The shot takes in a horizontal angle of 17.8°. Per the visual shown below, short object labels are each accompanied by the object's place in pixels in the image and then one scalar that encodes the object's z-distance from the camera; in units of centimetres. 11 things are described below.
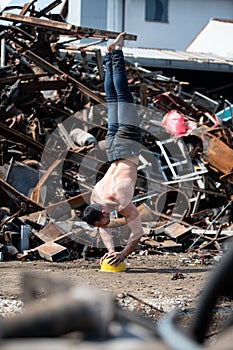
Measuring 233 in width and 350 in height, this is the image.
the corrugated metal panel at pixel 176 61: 2206
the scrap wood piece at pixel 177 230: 1017
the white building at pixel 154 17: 3412
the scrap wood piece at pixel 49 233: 901
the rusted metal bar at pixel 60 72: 1217
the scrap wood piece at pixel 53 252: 850
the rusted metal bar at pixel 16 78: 1163
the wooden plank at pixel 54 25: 1209
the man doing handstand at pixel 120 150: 807
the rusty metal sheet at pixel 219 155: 1114
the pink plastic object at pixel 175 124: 1202
